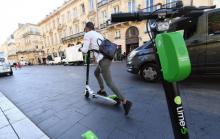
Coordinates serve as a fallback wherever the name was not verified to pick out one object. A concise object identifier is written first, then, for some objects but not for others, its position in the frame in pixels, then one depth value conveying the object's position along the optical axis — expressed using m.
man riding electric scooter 2.77
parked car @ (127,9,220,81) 3.85
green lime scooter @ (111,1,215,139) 0.86
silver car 12.77
